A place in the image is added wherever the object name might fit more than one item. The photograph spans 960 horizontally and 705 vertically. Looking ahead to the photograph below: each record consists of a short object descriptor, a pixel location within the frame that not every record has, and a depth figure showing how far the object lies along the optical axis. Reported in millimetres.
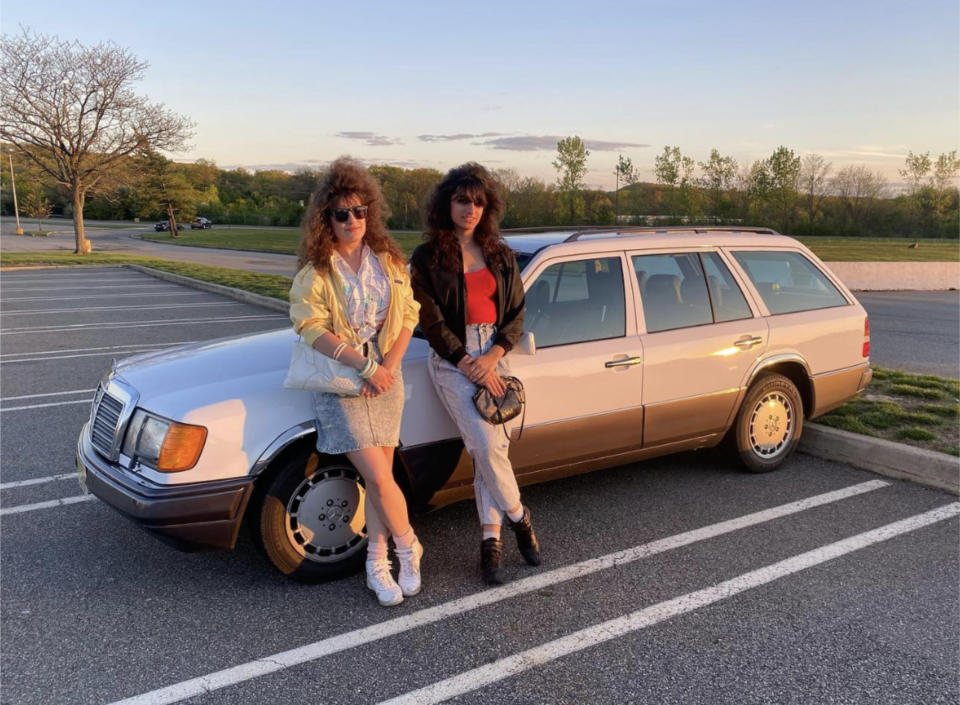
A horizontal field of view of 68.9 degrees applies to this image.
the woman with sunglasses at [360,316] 3072
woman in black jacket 3344
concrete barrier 20781
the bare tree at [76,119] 28953
